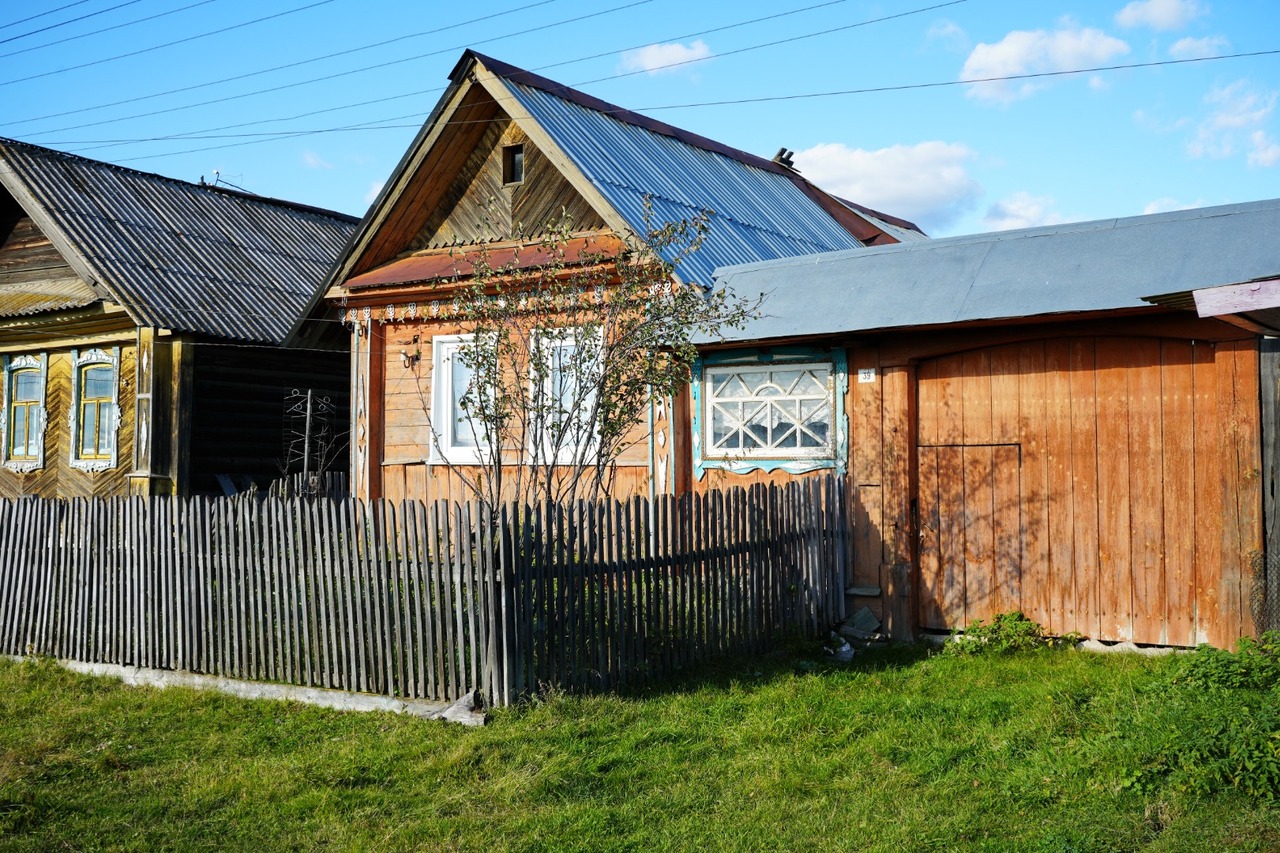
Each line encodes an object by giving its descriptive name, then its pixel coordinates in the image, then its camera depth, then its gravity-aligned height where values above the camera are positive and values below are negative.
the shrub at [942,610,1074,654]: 8.70 -1.39
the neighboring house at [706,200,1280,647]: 8.07 +0.32
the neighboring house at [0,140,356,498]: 15.60 +1.79
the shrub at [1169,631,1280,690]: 6.12 -1.17
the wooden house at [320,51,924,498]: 12.41 +2.85
